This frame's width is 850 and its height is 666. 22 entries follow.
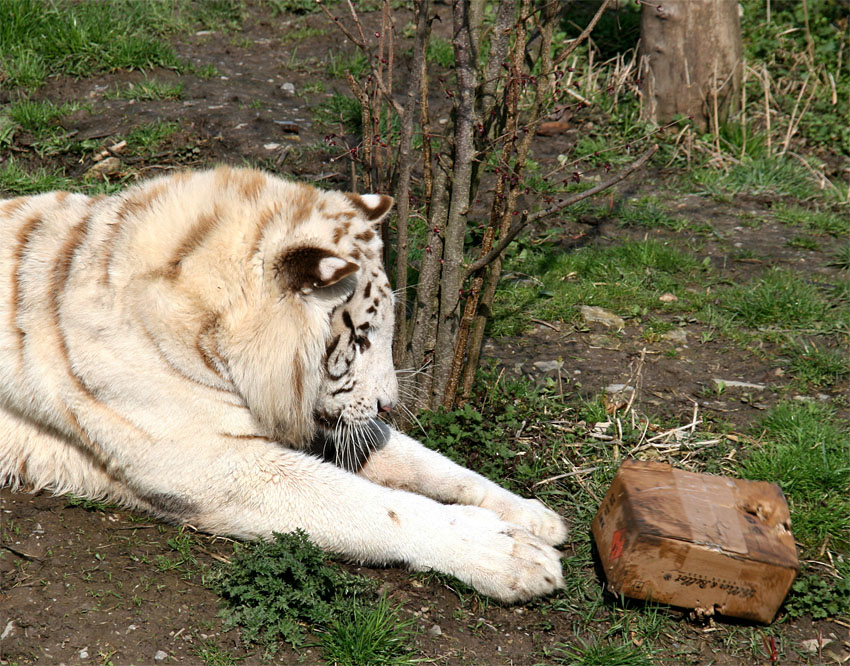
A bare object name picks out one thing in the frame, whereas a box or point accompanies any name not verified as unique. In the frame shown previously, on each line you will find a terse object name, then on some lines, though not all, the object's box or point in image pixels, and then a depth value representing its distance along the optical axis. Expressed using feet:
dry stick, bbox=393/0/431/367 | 18.80
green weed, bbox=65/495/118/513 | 18.76
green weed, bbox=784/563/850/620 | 17.47
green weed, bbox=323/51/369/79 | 40.47
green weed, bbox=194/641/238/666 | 15.02
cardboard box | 16.07
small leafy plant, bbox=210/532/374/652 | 15.84
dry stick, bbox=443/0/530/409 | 19.03
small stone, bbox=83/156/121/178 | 32.42
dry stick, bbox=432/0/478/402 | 18.97
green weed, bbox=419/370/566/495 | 21.40
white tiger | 16.94
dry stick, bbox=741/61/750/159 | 39.54
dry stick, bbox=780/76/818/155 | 40.16
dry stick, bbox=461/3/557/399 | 19.88
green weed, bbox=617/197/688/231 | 34.14
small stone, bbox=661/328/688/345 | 26.96
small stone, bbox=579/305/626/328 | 27.66
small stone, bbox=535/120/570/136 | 40.68
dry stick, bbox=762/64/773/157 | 40.64
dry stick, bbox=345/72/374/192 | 21.57
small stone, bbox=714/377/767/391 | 24.76
